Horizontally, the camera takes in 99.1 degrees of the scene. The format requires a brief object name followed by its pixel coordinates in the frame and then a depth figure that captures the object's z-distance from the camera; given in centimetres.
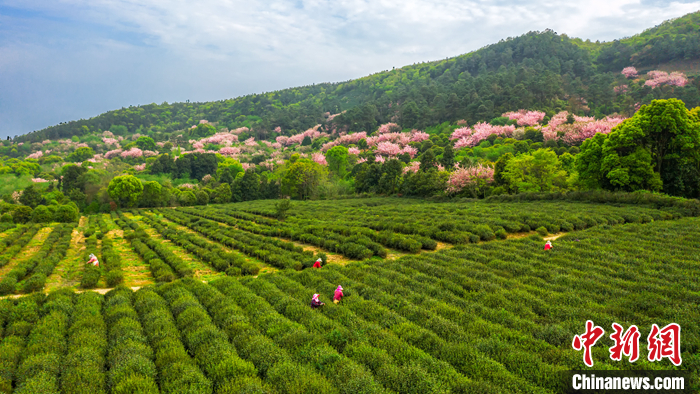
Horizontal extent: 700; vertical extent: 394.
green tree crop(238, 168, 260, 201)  6969
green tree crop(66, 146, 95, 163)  10759
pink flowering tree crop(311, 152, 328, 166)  8340
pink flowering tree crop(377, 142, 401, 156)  7737
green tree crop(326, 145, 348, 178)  7556
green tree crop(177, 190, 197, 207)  6359
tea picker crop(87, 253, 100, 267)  1869
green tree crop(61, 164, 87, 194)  6612
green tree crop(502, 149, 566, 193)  3794
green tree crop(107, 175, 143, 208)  5847
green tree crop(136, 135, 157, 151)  12512
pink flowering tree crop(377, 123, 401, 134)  9912
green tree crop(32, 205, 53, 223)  4359
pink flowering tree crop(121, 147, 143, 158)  11338
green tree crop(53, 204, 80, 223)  4459
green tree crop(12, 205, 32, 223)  4356
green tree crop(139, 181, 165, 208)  6128
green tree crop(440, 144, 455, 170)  5366
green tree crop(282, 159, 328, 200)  6178
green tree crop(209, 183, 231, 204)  6731
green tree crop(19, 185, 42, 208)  5275
